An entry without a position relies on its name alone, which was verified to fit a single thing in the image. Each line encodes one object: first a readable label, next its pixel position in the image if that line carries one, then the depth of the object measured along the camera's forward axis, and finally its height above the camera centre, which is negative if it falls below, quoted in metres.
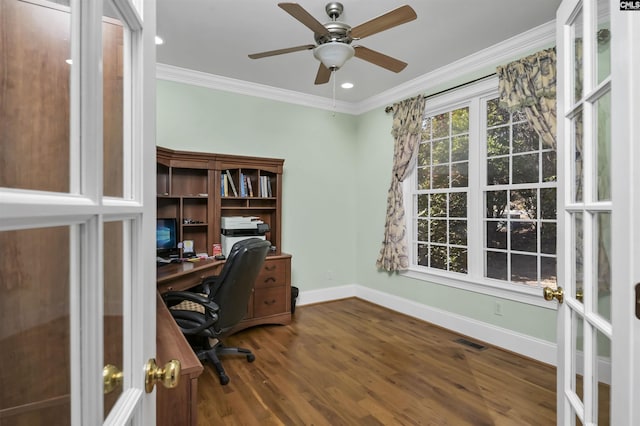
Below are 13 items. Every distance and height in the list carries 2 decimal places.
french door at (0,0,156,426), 0.37 +0.00
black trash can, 3.84 -0.99
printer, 3.46 -0.17
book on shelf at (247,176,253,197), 3.75 +0.33
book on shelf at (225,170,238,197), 3.61 +0.33
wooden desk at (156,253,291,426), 1.16 -0.61
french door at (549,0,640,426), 0.78 +0.00
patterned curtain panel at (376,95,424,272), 3.73 +0.44
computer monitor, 3.12 -0.22
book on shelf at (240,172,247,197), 3.67 +0.31
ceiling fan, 1.81 +1.11
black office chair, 2.23 -0.60
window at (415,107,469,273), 3.40 +0.24
